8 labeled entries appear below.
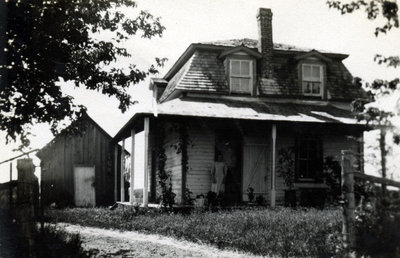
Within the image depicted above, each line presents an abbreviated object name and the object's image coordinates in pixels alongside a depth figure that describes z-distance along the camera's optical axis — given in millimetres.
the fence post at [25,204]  6465
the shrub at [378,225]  6094
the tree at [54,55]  8539
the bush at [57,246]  8062
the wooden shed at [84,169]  26266
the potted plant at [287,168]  19047
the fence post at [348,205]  6586
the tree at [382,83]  5902
